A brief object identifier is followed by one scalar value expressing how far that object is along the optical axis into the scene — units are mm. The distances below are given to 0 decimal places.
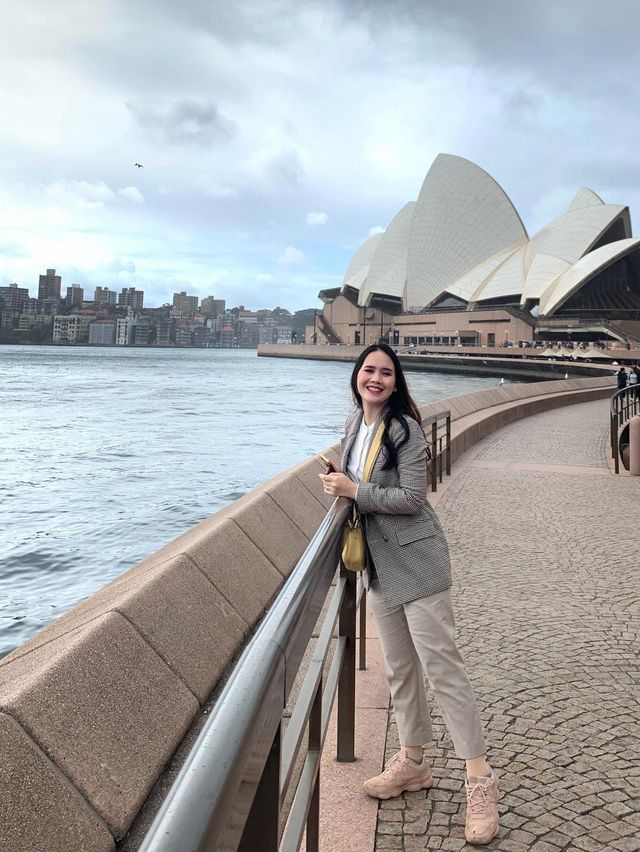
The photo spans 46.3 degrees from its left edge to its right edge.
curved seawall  1737
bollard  9067
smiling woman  2279
